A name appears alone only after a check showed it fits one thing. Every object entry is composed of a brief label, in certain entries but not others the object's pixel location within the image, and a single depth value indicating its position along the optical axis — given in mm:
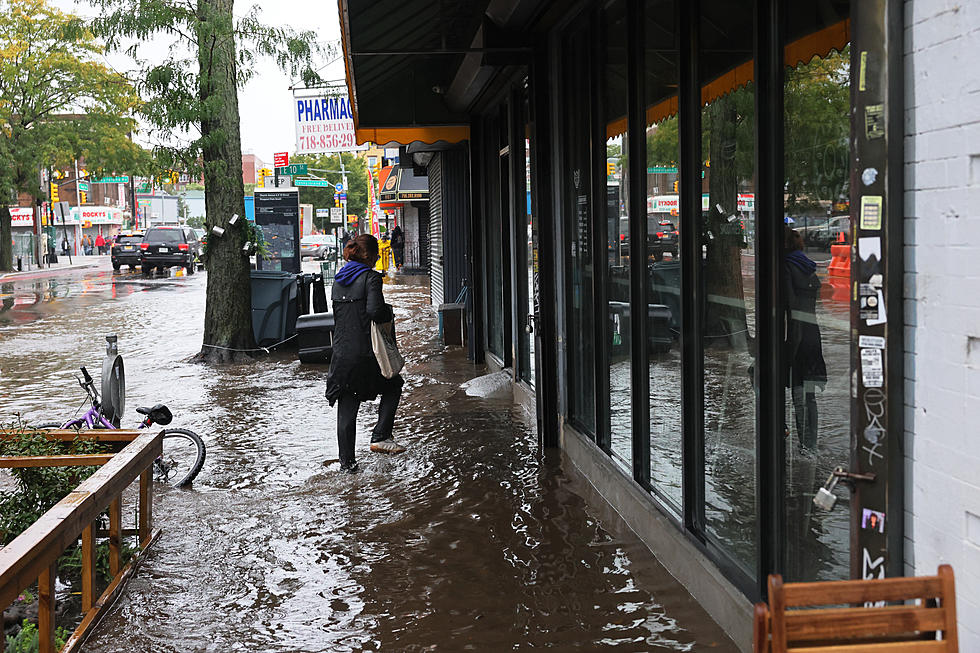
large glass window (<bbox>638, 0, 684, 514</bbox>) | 5320
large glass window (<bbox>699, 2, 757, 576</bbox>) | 4340
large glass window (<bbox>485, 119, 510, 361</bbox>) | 11914
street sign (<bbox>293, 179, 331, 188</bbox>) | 43281
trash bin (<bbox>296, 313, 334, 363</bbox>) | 14469
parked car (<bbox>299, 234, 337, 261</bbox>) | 58578
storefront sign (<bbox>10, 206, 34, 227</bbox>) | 79500
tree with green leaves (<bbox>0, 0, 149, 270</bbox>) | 43375
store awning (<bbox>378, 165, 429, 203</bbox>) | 33656
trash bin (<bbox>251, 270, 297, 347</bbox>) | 16047
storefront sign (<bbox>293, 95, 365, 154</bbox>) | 18797
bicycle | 7219
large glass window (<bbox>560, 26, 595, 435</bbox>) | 7480
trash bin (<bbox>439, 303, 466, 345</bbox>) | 16219
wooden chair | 2285
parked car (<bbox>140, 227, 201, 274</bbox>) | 44031
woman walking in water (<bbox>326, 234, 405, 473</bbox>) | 8031
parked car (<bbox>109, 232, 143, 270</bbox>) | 47062
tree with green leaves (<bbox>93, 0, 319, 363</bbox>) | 14789
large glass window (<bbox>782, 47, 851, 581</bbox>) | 3504
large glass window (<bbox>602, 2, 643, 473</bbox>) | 6344
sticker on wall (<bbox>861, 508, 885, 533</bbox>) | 3090
